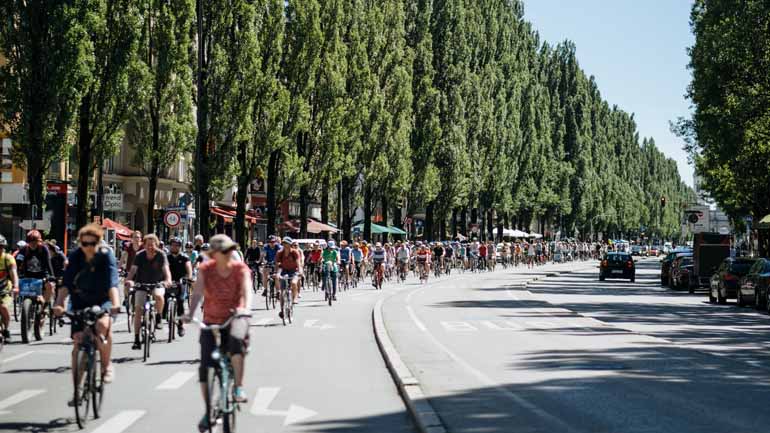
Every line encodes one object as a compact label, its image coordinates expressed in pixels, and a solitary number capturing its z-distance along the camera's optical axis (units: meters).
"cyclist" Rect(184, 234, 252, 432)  10.30
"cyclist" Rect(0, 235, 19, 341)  19.02
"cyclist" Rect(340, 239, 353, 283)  46.12
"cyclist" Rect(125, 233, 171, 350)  18.42
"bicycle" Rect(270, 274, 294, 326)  26.22
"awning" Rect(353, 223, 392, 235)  77.19
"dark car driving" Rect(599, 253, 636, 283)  67.44
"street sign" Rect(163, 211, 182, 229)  43.16
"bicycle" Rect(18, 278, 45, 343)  20.88
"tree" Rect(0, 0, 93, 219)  37.19
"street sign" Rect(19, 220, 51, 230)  34.34
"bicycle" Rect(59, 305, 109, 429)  11.10
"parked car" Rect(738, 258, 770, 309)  36.69
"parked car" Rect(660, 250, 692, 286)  59.49
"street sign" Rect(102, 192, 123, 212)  41.72
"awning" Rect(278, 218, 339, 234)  64.69
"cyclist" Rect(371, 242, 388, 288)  49.06
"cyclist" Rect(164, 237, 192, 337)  20.80
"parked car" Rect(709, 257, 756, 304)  41.50
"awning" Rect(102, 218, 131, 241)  48.96
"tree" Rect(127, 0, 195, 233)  45.91
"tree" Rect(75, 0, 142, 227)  40.66
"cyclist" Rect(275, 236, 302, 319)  27.83
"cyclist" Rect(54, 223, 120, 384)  11.72
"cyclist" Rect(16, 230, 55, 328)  20.97
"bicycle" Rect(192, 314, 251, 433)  9.92
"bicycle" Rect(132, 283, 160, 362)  17.64
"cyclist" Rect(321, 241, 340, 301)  35.38
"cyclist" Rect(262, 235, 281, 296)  33.47
